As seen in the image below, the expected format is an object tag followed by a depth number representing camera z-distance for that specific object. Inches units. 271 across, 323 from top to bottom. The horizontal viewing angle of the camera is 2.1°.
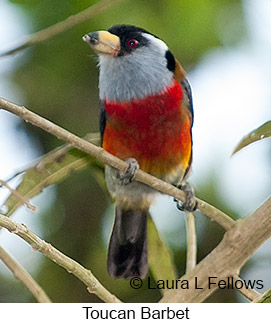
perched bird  211.9
